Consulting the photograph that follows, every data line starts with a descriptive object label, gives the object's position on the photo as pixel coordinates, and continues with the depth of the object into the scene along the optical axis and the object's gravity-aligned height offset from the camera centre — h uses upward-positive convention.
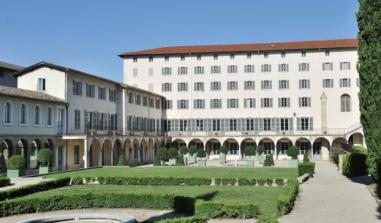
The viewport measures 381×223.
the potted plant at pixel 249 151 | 50.44 -1.39
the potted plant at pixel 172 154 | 47.54 -1.55
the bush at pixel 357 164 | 29.16 -1.63
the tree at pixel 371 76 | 19.78 +2.58
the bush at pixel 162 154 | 46.68 -1.51
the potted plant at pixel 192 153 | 52.58 -1.61
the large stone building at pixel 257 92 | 57.62 +5.51
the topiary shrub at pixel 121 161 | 43.41 -1.99
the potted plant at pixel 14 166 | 30.77 -1.69
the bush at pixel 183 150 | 51.59 -1.26
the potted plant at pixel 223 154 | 50.79 -1.72
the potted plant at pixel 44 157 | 33.38 -1.28
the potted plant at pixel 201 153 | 51.45 -1.59
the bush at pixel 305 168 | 31.25 -1.96
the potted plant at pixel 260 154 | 49.33 -1.78
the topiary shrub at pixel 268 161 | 41.91 -2.01
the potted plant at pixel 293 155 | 42.62 -1.67
